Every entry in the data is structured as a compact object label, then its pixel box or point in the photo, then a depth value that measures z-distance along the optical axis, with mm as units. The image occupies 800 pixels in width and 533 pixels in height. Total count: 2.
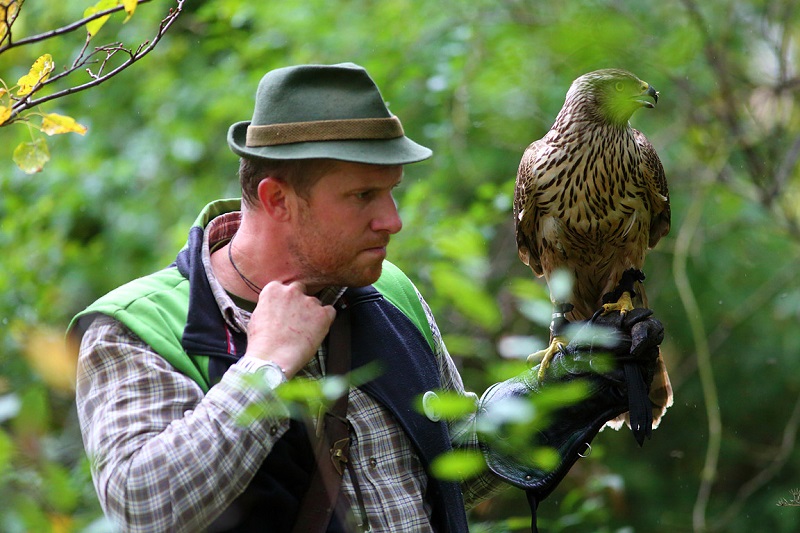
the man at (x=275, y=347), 5929
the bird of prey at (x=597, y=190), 6639
